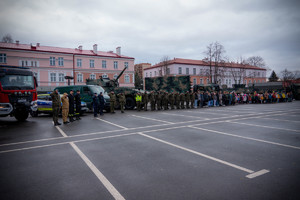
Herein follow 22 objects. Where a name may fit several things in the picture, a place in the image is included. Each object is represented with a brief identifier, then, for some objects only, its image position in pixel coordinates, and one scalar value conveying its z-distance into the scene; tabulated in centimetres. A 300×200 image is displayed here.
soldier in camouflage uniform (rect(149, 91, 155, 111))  1617
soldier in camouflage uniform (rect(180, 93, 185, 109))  1759
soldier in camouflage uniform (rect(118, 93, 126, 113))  1477
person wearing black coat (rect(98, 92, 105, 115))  1316
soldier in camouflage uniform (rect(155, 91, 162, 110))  1664
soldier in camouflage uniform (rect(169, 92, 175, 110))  1722
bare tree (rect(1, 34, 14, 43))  3856
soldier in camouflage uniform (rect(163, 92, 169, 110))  1684
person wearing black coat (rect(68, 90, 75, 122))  1042
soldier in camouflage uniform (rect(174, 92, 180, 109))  1742
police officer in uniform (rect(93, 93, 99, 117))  1244
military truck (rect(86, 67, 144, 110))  1712
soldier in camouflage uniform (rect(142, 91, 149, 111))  1591
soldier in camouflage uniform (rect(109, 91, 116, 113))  1431
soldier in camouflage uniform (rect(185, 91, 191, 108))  1803
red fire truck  941
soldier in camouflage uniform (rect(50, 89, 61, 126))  940
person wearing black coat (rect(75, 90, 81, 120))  1102
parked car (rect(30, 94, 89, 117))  1288
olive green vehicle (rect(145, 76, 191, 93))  2159
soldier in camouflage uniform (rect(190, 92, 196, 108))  1828
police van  1466
